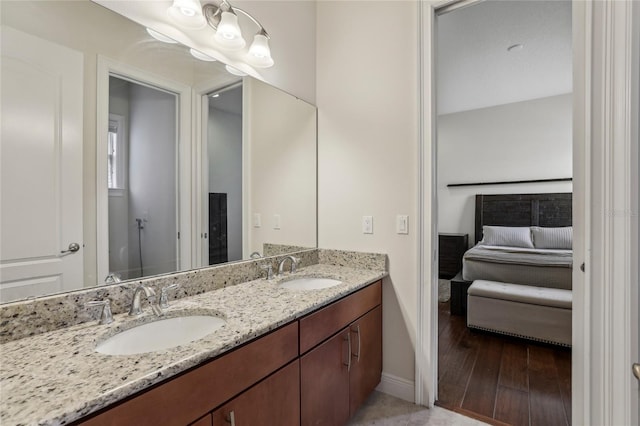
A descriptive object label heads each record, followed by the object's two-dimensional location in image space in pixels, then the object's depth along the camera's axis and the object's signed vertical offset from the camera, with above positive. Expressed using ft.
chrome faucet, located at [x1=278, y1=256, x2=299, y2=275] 5.99 -1.05
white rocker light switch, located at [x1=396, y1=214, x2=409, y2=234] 6.06 -0.24
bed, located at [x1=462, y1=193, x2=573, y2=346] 8.27 -2.22
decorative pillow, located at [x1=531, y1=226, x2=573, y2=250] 13.35 -1.15
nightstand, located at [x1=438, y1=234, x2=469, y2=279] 15.88 -2.14
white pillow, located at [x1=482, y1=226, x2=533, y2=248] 14.17 -1.17
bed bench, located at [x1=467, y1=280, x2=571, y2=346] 8.10 -2.78
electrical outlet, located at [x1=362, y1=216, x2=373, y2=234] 6.49 -0.27
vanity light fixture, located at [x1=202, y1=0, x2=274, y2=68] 4.82 +3.01
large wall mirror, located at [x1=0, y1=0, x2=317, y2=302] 3.16 +0.77
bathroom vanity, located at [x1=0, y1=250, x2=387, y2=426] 2.15 -1.37
